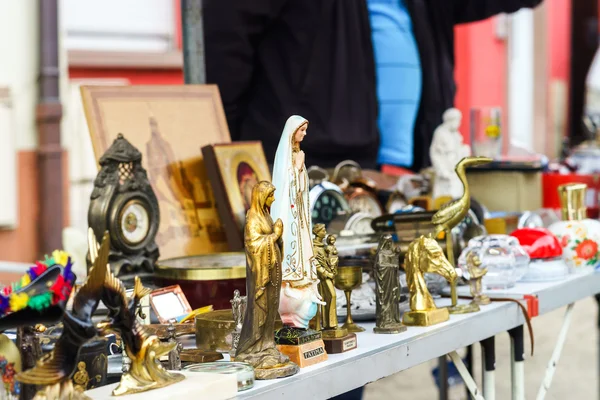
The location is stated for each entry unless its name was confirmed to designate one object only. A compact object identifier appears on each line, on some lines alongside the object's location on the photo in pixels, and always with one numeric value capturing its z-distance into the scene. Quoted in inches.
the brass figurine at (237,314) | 88.4
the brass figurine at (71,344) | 78.5
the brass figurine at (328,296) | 90.8
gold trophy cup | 94.9
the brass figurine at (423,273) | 97.7
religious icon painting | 108.8
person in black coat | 134.3
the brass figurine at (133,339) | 81.1
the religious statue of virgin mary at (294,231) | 88.7
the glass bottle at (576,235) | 117.1
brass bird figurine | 102.5
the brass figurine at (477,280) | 104.4
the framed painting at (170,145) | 107.4
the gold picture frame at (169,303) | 94.7
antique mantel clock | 99.7
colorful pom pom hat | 79.7
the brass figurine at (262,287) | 85.0
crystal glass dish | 108.6
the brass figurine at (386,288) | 95.6
